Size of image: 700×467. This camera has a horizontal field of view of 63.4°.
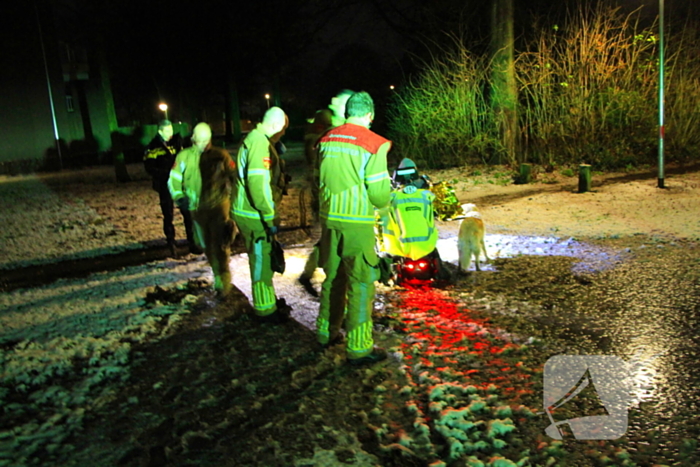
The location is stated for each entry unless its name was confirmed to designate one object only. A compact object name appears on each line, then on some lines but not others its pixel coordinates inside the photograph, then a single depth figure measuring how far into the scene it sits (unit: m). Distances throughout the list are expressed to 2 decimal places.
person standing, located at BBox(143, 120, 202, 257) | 7.96
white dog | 6.64
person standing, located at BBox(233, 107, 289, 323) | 5.00
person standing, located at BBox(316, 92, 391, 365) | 4.25
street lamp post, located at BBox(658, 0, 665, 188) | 11.48
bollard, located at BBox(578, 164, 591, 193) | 12.27
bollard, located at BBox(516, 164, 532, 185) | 14.25
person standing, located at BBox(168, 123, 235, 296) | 6.18
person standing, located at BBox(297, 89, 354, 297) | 6.00
